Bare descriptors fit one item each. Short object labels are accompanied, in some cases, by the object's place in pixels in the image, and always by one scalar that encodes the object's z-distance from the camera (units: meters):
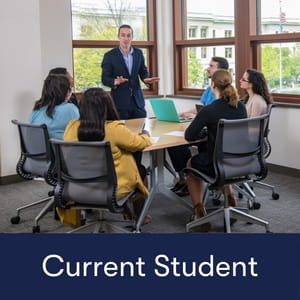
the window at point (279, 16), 5.44
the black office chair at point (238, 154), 3.42
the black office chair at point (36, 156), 3.77
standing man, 5.34
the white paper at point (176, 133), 3.98
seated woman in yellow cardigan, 3.15
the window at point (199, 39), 6.28
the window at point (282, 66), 5.50
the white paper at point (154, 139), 3.74
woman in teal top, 3.91
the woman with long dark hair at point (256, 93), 4.46
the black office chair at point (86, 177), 3.05
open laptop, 4.51
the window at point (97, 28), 6.51
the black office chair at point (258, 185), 4.36
